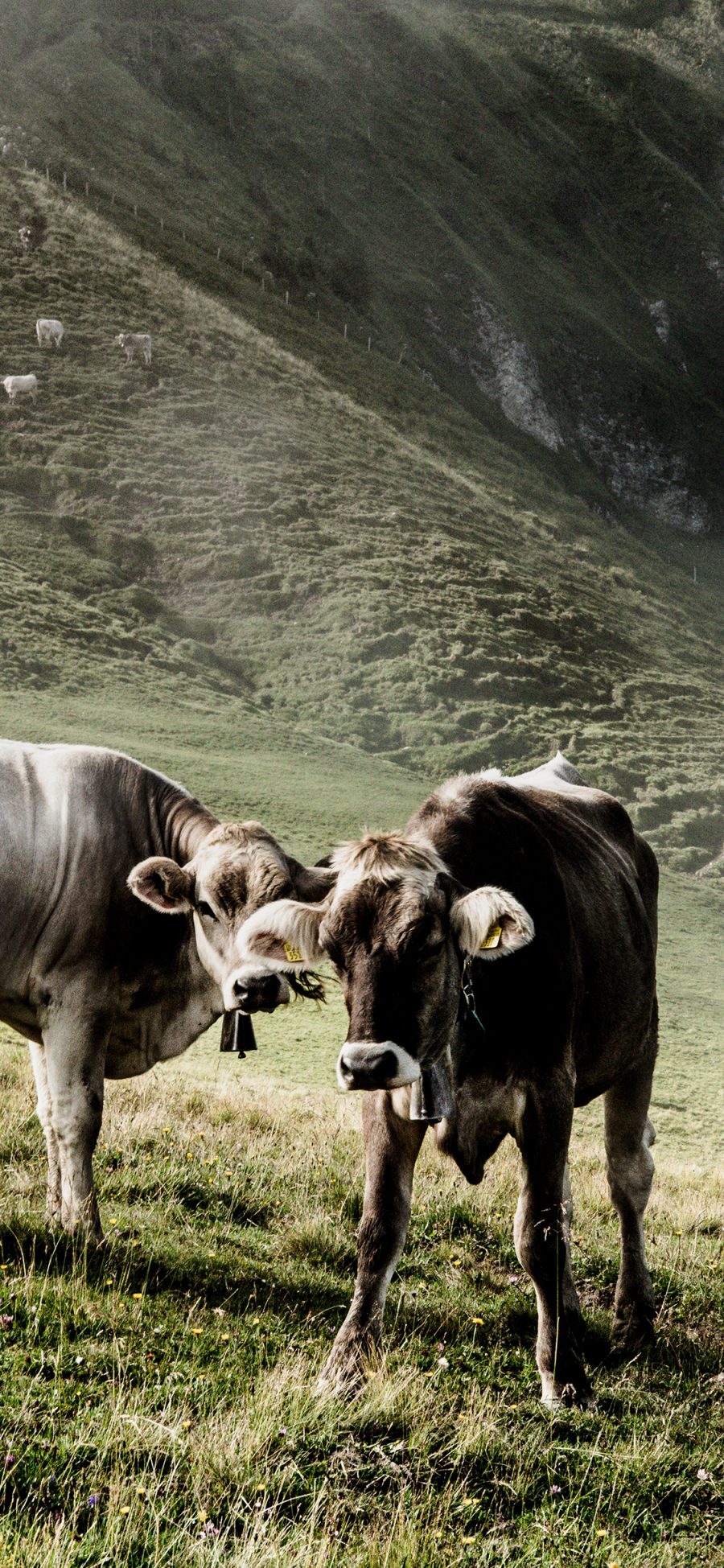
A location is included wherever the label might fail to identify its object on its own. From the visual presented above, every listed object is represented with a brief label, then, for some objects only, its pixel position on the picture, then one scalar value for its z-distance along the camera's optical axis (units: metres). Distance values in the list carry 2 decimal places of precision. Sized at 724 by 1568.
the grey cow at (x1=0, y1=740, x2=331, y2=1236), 7.05
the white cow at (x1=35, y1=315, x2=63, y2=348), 58.44
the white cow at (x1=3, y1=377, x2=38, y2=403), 54.09
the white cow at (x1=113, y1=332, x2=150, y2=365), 60.69
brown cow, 5.25
